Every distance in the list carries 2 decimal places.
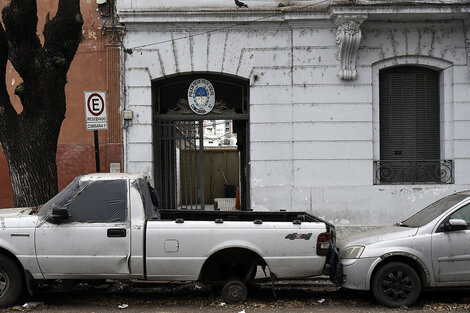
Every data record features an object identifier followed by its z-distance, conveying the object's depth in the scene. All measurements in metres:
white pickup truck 6.97
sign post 9.60
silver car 7.03
